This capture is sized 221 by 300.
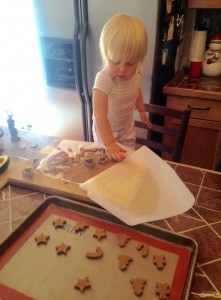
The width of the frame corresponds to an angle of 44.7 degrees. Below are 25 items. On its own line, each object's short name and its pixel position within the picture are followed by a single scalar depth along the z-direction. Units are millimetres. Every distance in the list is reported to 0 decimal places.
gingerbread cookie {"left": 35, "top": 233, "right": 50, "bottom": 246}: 612
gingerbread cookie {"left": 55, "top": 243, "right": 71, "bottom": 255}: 588
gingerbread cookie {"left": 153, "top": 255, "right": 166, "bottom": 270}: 551
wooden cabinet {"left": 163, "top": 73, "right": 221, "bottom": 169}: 1561
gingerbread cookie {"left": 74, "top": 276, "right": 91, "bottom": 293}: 518
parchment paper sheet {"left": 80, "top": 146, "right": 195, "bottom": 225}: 693
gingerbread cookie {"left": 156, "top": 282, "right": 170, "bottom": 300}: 500
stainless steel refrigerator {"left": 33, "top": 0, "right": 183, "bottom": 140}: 1385
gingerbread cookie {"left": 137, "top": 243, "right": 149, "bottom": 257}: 581
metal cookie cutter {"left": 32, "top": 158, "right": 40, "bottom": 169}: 885
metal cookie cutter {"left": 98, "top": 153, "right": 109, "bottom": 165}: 882
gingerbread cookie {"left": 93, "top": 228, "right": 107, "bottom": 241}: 623
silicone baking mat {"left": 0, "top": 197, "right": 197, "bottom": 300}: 519
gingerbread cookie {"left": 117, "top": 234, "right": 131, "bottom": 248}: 604
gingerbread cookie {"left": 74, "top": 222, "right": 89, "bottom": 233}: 644
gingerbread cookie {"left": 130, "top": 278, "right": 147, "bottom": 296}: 510
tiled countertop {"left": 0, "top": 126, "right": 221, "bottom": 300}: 554
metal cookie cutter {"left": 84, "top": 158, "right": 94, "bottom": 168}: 861
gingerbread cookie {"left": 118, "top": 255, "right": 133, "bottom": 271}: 553
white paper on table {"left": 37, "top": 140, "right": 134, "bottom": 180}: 885
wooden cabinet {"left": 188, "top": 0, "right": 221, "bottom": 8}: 1587
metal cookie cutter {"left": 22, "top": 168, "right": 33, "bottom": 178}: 818
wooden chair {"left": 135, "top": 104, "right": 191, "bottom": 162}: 1134
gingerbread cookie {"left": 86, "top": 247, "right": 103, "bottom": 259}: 576
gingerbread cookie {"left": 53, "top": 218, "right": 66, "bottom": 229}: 653
